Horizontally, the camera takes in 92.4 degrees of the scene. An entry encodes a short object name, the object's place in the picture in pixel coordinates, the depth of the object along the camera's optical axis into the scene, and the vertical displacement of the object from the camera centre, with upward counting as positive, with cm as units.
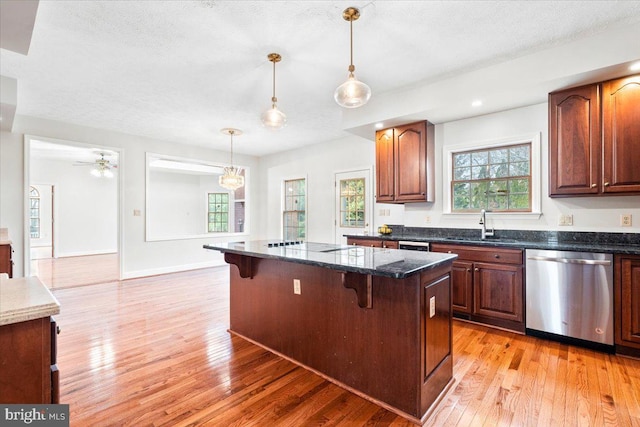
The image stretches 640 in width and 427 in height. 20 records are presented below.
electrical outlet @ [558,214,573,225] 320 -6
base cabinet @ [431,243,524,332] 302 -74
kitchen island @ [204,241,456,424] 179 -72
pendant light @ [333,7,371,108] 212 +85
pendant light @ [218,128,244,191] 528 +64
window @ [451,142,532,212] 354 +42
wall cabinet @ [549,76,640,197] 265 +68
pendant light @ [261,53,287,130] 260 +82
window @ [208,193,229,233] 998 +10
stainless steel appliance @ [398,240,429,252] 362 -38
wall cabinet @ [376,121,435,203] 388 +67
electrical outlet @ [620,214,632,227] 291 -7
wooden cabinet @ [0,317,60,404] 104 -51
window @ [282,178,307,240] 671 +10
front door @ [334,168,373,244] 542 +21
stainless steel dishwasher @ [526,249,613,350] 260 -74
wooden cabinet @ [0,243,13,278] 356 -48
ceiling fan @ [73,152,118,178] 655 +106
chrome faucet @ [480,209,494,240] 360 -15
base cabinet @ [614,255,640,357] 247 -74
